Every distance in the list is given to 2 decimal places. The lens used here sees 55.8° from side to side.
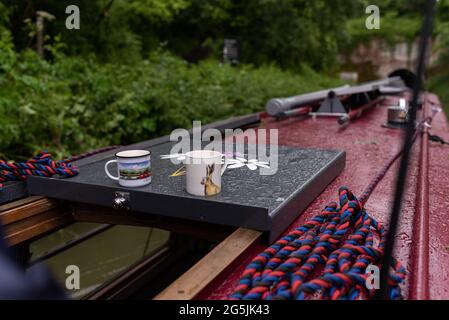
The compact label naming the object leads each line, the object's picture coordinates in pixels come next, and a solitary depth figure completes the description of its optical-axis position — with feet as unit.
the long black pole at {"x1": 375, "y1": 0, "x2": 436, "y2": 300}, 1.77
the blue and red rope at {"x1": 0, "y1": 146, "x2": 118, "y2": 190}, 4.32
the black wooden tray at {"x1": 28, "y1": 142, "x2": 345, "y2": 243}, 3.49
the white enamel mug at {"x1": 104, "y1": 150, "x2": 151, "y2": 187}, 3.84
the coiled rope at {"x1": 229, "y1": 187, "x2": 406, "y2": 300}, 2.56
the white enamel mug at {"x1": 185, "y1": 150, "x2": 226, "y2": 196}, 3.60
